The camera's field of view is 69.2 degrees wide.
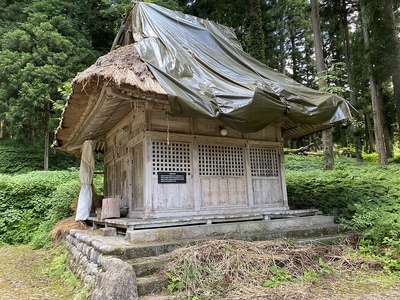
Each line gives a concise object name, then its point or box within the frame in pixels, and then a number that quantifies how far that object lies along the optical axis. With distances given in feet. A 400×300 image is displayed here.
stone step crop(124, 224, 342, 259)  13.28
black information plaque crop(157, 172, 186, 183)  18.33
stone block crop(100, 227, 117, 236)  17.62
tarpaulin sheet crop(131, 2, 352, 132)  16.10
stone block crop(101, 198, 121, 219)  19.36
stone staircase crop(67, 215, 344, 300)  12.28
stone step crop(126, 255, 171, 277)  12.19
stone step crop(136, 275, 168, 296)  11.41
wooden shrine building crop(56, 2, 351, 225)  15.84
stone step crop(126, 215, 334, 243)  14.85
